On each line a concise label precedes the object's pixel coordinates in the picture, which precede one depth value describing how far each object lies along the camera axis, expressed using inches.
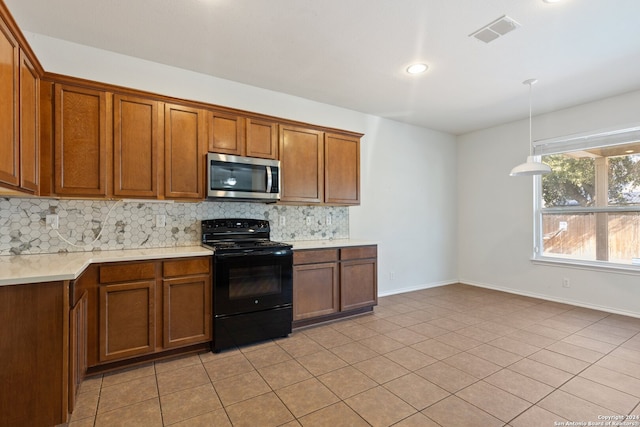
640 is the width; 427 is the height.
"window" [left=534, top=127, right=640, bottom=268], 150.6
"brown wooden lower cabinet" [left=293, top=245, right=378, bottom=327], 129.6
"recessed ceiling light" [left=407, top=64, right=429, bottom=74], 121.1
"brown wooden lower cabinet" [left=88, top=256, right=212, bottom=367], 91.3
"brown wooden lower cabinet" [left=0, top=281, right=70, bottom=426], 63.6
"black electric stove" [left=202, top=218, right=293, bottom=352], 108.0
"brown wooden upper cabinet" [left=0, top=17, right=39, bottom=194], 69.5
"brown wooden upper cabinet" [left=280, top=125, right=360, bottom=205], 136.5
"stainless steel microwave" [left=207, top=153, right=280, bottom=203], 115.3
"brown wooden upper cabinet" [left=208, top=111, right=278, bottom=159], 118.6
